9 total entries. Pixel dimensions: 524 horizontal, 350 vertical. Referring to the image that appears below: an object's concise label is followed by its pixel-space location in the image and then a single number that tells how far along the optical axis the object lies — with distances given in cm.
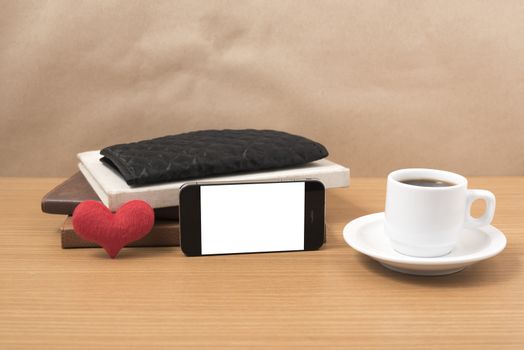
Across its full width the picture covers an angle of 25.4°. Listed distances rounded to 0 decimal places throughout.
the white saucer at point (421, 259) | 85
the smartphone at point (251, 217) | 90
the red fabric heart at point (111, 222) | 89
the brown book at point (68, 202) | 94
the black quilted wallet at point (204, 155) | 93
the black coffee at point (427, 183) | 89
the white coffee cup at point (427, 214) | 86
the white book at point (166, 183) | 91
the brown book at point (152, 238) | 93
